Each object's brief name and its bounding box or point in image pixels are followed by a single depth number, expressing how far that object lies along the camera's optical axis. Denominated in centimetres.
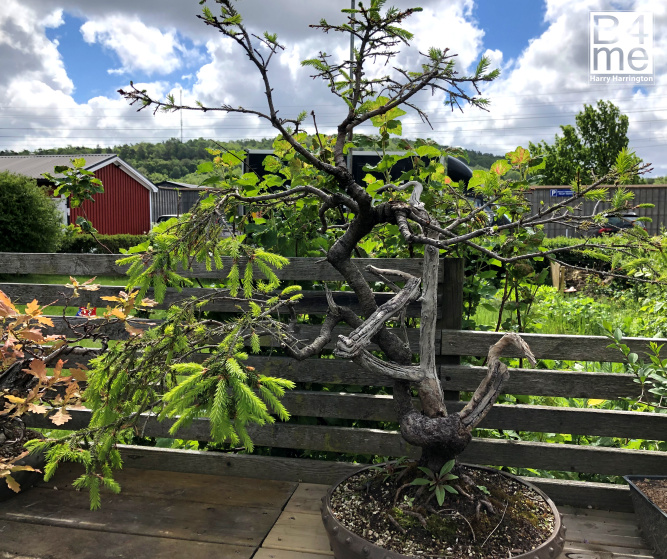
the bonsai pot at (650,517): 184
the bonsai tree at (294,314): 137
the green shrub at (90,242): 1550
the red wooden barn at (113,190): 2425
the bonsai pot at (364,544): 146
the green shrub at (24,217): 1234
